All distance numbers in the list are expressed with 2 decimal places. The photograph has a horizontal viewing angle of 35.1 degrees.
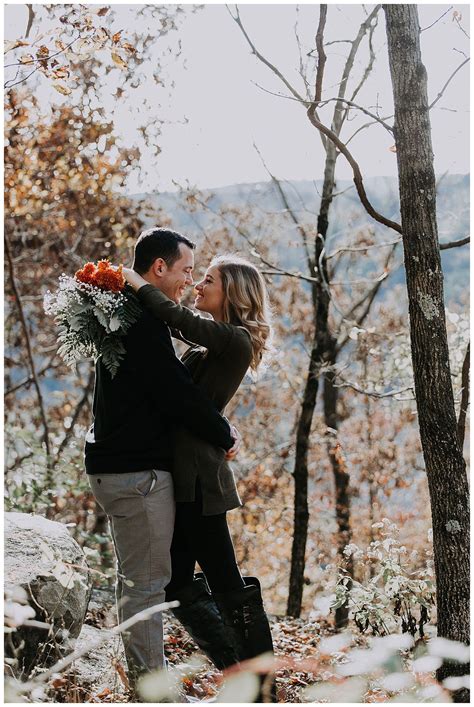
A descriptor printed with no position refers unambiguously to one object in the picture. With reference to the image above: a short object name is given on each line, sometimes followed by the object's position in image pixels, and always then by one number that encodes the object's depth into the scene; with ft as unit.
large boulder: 10.76
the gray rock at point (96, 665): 11.44
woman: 10.25
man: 9.72
